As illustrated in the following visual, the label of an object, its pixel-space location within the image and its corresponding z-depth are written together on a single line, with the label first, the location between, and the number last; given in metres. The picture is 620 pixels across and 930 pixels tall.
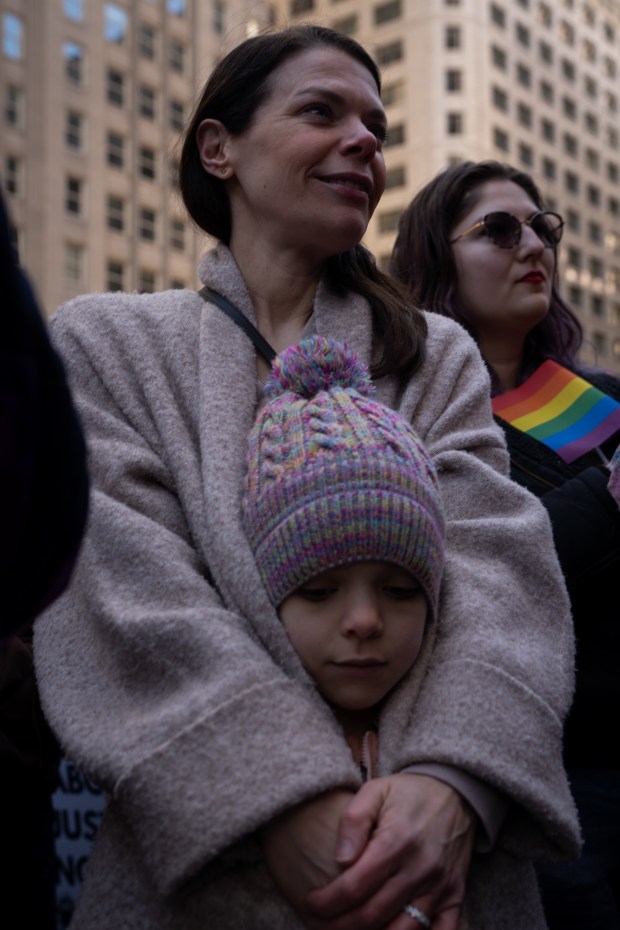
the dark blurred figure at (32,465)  1.01
